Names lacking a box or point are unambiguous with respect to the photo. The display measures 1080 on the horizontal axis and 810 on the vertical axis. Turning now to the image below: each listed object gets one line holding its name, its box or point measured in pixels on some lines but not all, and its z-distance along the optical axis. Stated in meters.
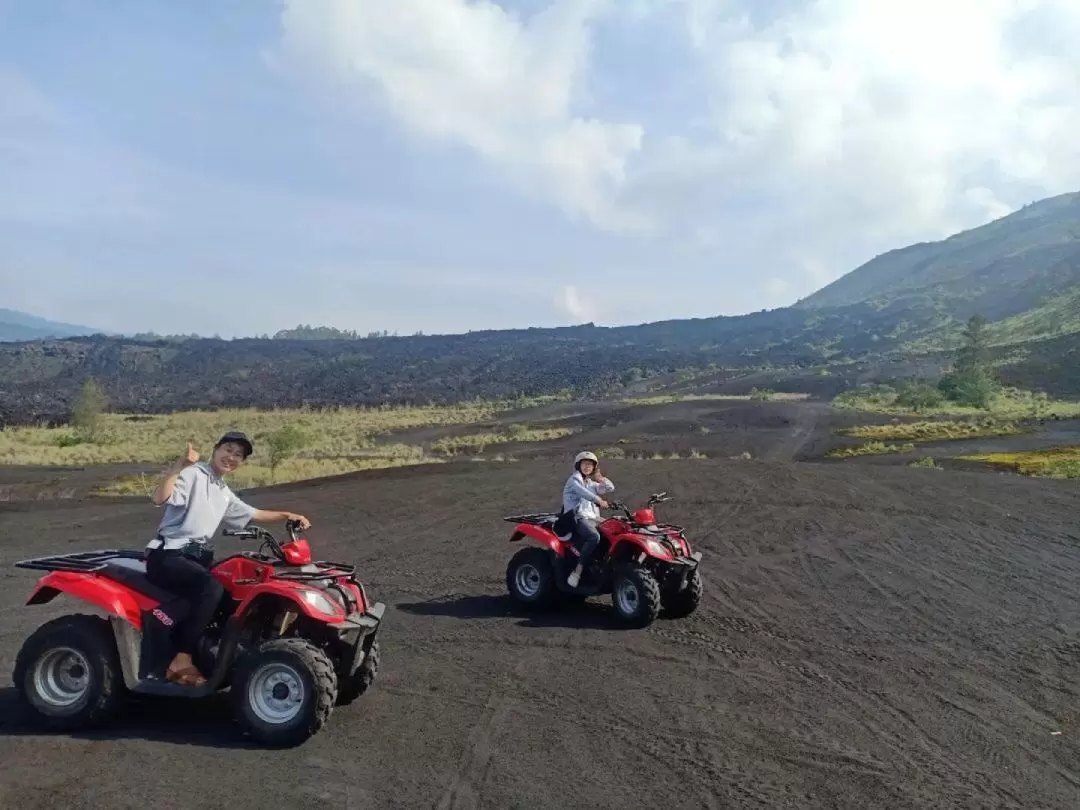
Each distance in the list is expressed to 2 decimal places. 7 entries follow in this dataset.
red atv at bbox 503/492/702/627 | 9.71
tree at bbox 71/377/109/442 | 52.94
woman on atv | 10.05
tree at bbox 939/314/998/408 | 62.56
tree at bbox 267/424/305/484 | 33.00
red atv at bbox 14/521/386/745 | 6.01
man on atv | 6.08
